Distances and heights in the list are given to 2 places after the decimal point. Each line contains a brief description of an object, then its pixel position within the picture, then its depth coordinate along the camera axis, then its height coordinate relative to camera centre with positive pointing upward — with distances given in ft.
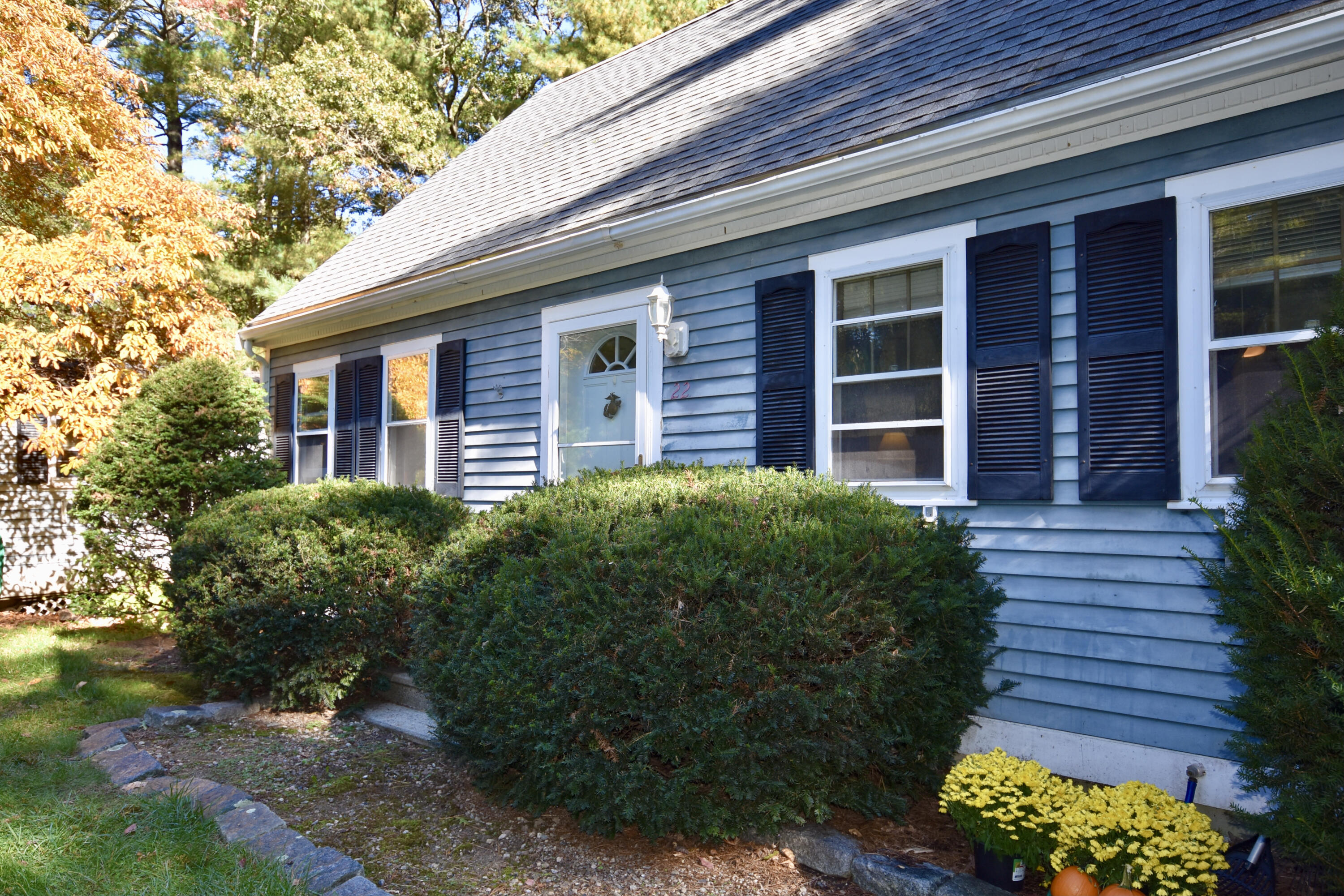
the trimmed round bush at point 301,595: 16.99 -2.62
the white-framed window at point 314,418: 30.66 +1.71
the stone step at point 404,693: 17.57 -4.74
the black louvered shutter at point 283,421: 32.32 +1.63
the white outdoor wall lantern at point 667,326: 18.80 +3.11
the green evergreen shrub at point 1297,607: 7.67 -1.29
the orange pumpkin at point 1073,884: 8.73 -4.23
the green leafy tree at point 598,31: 57.31 +29.57
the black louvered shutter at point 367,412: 28.25 +1.75
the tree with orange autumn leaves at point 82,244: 26.23 +7.08
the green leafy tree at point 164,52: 57.36 +28.05
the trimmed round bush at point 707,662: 10.05 -2.40
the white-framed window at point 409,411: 26.53 +1.71
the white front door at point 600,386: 20.13 +2.03
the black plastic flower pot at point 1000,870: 9.48 -4.47
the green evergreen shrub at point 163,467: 24.31 -0.08
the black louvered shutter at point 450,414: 25.11 +1.51
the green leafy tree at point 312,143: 54.24 +21.02
